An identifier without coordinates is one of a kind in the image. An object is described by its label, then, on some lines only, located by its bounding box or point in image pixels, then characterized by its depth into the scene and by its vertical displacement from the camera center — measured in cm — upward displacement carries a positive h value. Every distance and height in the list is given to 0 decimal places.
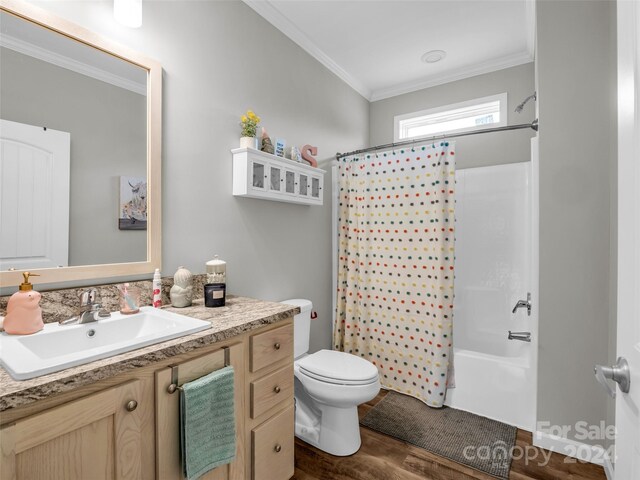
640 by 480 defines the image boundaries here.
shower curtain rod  196 +73
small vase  186 +56
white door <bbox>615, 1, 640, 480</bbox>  59 +2
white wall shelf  185 +39
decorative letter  240 +64
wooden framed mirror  112 +34
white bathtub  254 -22
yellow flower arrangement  189 +67
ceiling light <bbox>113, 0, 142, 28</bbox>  132 +93
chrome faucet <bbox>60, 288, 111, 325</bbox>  118 -27
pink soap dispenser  103 -24
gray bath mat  175 -116
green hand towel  101 -60
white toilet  171 -84
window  288 +117
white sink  81 -31
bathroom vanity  73 -47
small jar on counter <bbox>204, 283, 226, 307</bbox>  150 -26
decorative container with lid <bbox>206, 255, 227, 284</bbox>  160 -16
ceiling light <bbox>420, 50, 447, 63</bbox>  266 +154
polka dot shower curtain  223 -18
